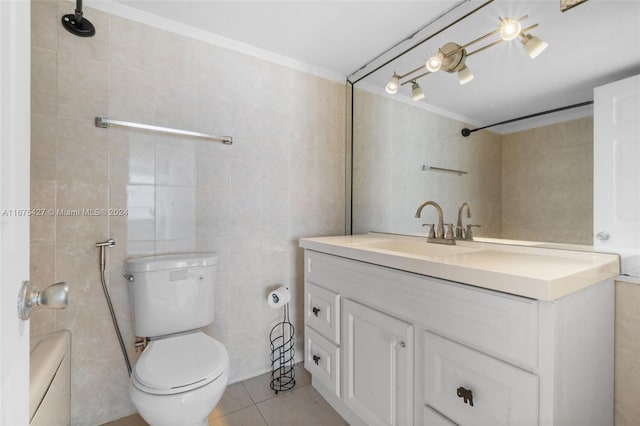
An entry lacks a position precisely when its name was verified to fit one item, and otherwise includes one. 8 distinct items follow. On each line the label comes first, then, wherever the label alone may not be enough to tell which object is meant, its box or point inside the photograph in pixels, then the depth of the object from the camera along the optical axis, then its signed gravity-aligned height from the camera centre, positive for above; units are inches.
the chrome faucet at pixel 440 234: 62.9 -4.6
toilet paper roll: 71.2 -20.7
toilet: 43.4 -24.4
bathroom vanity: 32.2 -16.3
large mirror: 45.3 +18.7
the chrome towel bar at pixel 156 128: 56.2 +16.7
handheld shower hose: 56.1 -15.1
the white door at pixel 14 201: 18.0 +0.6
